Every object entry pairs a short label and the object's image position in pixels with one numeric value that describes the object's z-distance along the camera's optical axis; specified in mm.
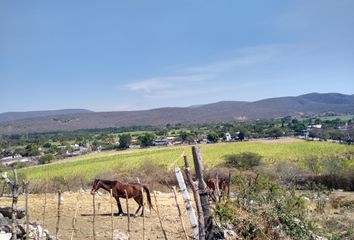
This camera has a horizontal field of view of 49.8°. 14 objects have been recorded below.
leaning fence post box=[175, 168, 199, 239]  7168
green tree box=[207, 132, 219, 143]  82275
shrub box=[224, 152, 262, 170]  38219
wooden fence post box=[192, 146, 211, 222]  7402
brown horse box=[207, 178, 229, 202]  16023
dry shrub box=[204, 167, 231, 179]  29306
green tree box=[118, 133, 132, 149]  79819
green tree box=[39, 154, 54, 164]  59062
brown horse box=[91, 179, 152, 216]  12430
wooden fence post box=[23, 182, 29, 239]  8564
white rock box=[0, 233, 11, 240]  8416
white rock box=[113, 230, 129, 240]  10227
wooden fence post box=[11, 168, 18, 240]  8180
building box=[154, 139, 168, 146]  81675
